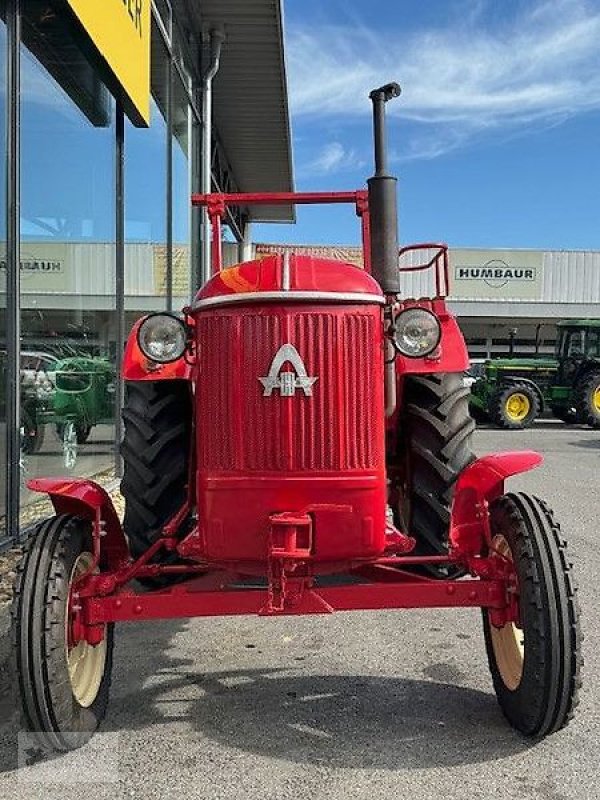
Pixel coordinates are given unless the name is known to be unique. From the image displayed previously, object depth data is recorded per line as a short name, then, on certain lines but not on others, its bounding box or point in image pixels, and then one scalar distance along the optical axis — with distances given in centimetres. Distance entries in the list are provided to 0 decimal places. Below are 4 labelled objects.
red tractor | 281
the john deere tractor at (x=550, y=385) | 1794
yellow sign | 620
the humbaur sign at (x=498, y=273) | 3097
